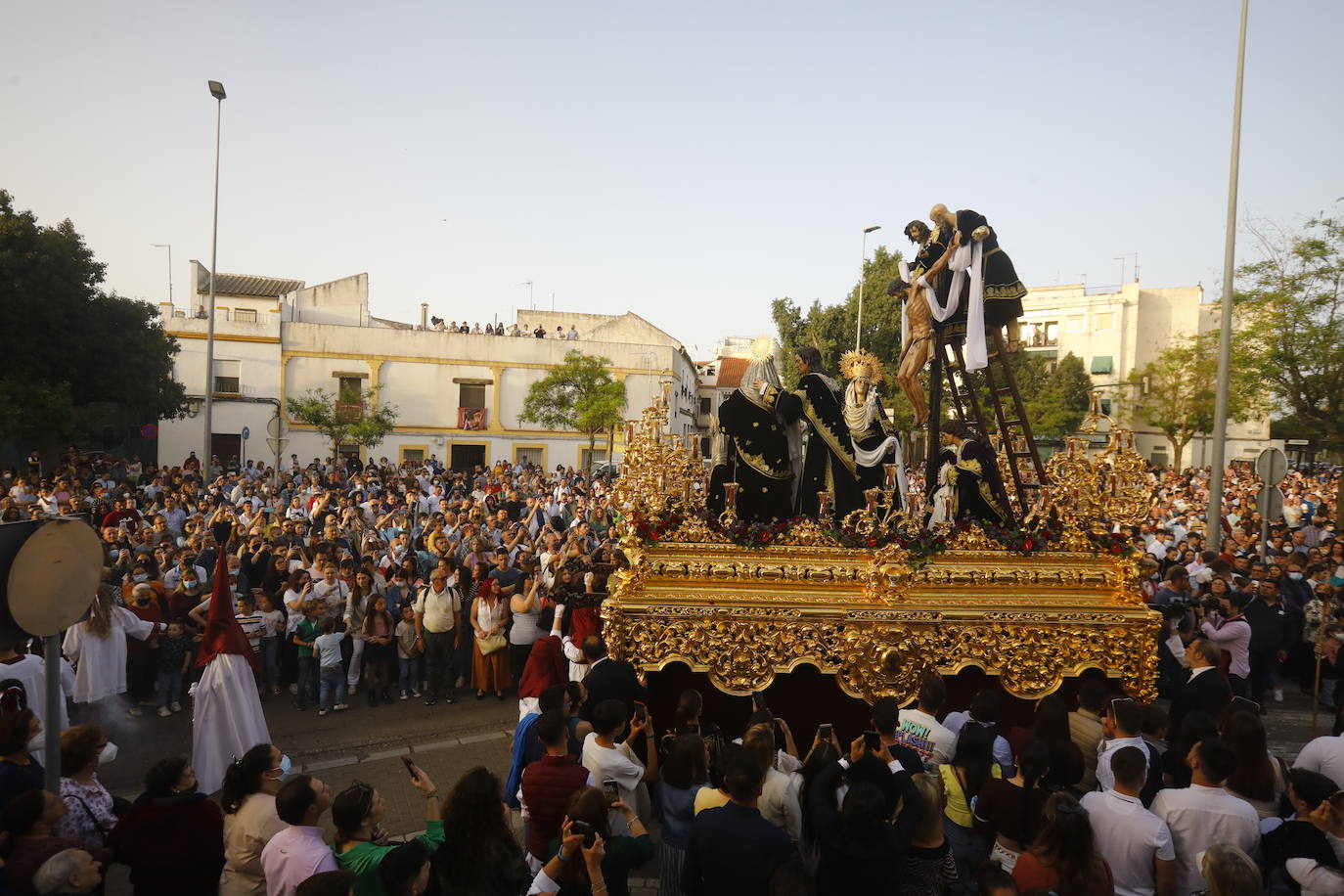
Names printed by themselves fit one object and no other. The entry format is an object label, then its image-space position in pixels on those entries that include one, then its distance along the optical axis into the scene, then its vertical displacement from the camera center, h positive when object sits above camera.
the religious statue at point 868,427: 8.33 +0.08
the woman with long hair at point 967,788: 4.40 -1.92
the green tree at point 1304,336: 16.05 +2.27
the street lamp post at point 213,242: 19.62 +4.04
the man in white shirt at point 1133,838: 3.98 -1.91
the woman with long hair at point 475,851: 3.50 -1.84
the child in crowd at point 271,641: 9.37 -2.64
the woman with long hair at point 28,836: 3.48 -1.88
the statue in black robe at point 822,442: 8.32 -0.08
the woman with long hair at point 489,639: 9.42 -2.48
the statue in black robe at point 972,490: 8.11 -0.50
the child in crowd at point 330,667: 8.99 -2.75
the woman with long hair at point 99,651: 7.66 -2.33
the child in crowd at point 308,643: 9.12 -2.53
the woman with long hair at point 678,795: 4.41 -1.97
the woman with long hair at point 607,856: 3.62 -1.93
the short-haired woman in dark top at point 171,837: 3.89 -2.05
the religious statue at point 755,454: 8.48 -0.24
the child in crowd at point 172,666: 8.71 -2.76
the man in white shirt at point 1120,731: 4.80 -1.69
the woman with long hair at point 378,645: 9.31 -2.60
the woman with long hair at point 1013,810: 4.13 -1.86
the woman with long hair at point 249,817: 4.10 -2.04
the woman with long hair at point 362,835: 3.49 -1.88
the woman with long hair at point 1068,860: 3.67 -1.87
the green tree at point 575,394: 36.09 +1.35
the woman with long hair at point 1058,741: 4.64 -1.78
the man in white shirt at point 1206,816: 4.05 -1.82
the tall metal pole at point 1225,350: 12.70 +1.53
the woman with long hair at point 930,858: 3.94 -2.01
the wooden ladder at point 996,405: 8.12 +0.35
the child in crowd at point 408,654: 9.56 -2.76
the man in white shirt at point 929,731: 5.02 -1.80
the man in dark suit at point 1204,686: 5.94 -1.72
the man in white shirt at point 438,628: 9.40 -2.39
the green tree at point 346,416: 34.62 -0.01
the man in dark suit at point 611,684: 6.07 -1.92
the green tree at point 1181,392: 29.59 +2.12
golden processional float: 6.87 -1.37
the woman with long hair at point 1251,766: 4.36 -1.69
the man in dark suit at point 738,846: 3.62 -1.84
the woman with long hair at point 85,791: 4.14 -1.98
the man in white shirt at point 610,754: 4.82 -1.95
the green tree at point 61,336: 22.34 +2.01
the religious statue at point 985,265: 7.81 +1.67
